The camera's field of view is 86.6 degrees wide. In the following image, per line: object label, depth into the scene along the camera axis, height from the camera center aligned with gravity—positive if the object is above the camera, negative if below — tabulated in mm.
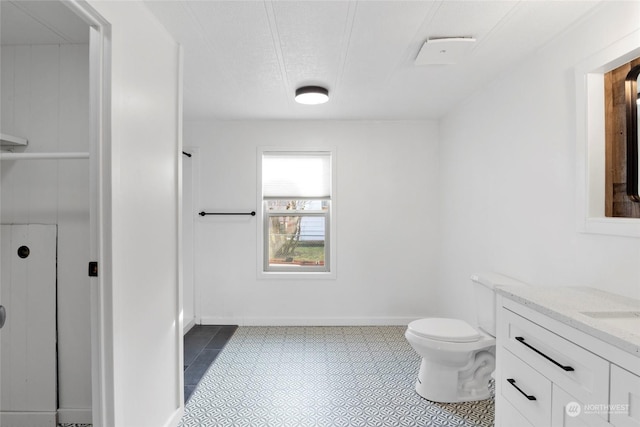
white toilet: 2182 -929
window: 3848 +20
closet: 1960 -144
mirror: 1561 +379
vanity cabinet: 975 -560
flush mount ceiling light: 2640 +932
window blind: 3846 +407
